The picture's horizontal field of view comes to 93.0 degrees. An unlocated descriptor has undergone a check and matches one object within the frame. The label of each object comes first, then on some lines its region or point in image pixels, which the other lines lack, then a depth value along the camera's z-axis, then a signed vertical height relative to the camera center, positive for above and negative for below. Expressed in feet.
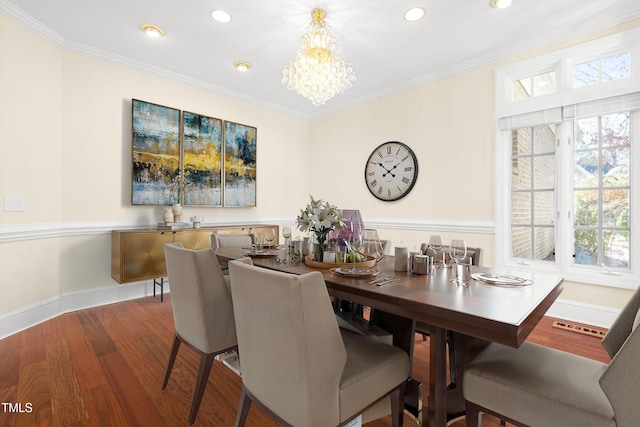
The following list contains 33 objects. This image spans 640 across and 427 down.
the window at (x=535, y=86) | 10.63 +4.61
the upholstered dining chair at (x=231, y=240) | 9.86 -0.96
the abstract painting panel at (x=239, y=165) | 14.80 +2.37
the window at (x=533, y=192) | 10.73 +0.76
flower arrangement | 6.23 -0.19
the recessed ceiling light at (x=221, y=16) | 9.07 +5.96
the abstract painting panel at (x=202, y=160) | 13.30 +2.35
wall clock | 13.96 +2.01
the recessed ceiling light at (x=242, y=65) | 12.28 +6.00
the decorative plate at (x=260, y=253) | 7.60 -1.06
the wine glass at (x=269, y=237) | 8.75 -0.73
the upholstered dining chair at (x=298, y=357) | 3.46 -1.79
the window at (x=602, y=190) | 9.41 +0.76
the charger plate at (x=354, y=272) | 5.31 -1.07
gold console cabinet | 10.55 -1.44
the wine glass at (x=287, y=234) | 8.48 -0.62
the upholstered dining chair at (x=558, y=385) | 3.07 -2.05
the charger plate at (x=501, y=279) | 4.97 -1.14
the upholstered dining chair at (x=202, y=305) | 5.28 -1.69
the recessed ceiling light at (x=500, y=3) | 8.50 +5.95
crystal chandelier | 8.90 +4.37
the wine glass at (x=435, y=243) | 6.80 -0.68
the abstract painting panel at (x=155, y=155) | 11.96 +2.32
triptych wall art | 12.12 +2.33
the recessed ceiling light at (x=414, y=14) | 8.91 +5.96
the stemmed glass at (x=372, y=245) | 7.11 -0.79
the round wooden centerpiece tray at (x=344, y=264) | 6.08 -1.05
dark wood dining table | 3.51 -1.23
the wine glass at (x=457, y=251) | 5.58 -0.71
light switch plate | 8.89 +0.19
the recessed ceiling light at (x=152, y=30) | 9.74 +5.93
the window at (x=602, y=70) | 9.26 +4.56
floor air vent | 8.99 -3.54
